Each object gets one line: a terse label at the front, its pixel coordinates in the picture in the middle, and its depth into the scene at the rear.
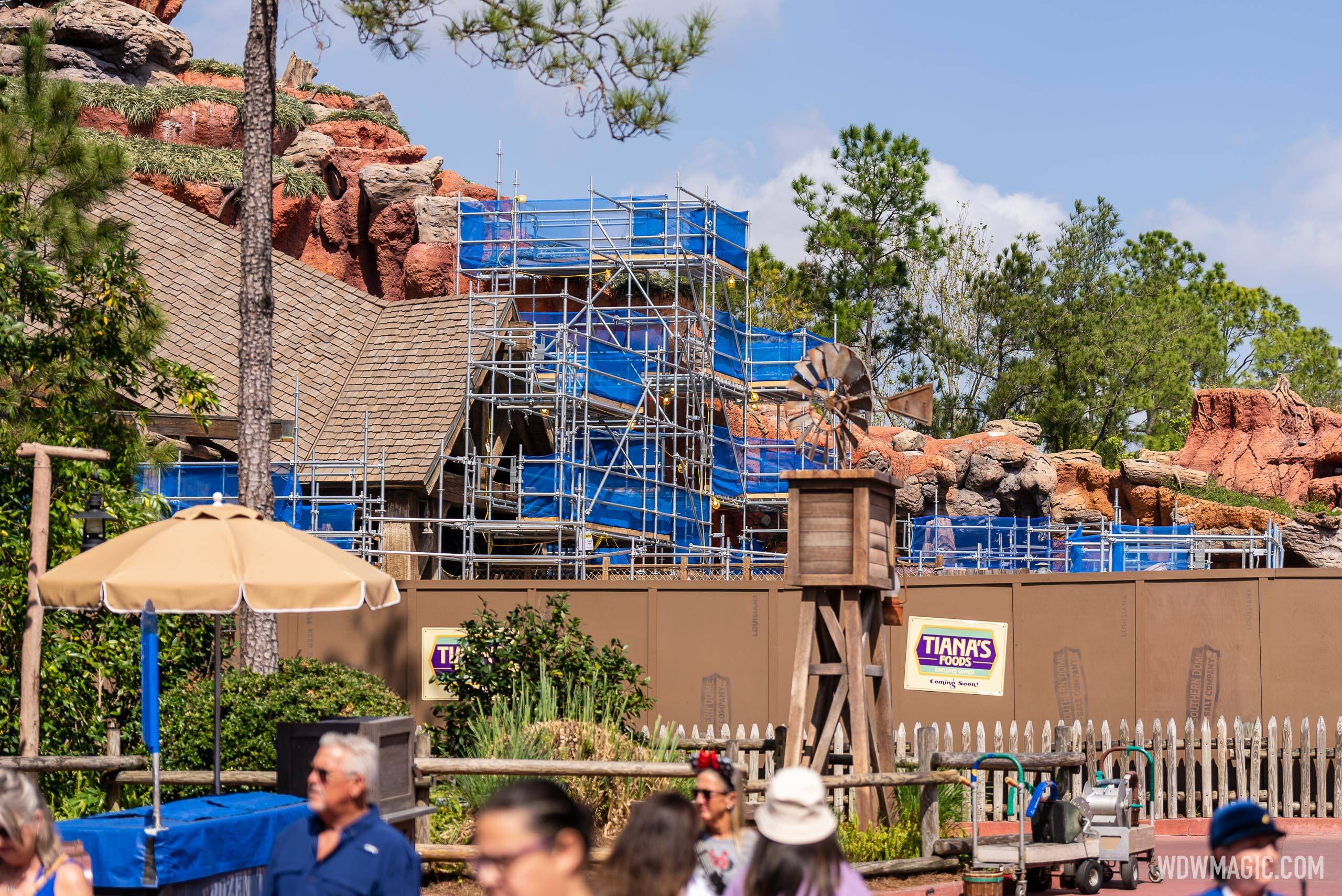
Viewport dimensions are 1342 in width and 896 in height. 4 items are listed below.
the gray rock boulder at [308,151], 51.19
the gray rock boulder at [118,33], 53.16
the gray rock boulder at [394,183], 48.00
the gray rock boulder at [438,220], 46.03
